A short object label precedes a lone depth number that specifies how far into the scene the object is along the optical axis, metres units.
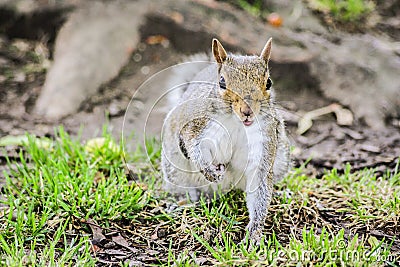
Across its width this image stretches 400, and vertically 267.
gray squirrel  4.70
